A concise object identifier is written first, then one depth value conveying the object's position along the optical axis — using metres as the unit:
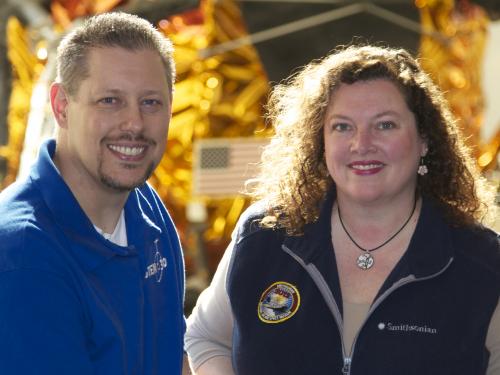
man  2.26
